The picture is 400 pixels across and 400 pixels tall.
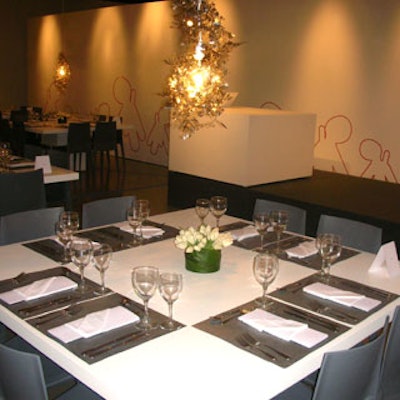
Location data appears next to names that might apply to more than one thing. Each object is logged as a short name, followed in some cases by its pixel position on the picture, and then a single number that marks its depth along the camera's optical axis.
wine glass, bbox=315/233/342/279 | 2.39
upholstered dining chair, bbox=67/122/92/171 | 8.21
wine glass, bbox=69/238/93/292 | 2.16
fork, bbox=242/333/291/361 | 1.69
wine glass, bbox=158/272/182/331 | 1.86
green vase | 2.38
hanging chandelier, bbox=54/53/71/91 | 10.62
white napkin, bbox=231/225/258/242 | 2.95
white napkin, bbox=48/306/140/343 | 1.76
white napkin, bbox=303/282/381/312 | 2.10
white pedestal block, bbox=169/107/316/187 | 5.66
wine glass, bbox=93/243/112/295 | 2.14
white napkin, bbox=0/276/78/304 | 2.05
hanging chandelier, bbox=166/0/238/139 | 2.82
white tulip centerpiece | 2.37
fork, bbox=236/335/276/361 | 1.68
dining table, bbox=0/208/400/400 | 1.56
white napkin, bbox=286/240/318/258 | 2.69
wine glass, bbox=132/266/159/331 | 1.87
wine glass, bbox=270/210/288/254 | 2.84
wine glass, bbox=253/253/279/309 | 2.05
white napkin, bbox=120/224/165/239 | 2.92
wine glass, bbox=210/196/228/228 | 3.01
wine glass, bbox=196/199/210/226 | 3.03
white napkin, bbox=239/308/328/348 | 1.79
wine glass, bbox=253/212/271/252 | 2.80
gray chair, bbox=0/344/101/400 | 1.48
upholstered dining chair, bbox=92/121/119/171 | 8.59
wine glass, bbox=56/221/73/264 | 2.57
